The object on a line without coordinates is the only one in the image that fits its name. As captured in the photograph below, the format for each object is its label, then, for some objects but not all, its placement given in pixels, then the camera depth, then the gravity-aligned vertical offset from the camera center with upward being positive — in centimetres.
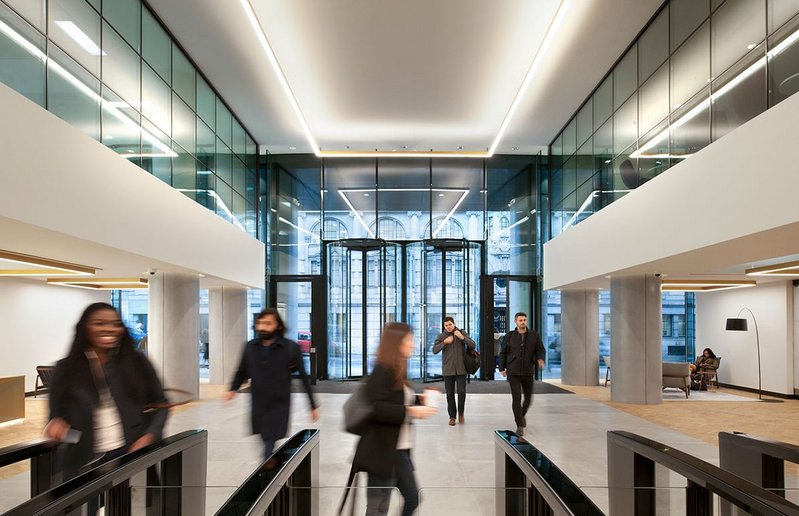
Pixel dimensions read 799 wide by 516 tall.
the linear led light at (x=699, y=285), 1506 +11
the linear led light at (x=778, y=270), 1189 +39
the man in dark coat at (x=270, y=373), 484 -68
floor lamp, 1498 -88
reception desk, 1014 -182
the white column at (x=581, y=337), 1664 -131
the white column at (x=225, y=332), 1648 -115
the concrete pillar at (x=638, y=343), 1266 -113
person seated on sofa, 1586 -200
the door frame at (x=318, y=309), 1748 -56
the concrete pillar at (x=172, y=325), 1216 -70
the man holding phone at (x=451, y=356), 925 -102
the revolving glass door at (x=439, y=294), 1688 -12
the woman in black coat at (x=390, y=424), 358 -81
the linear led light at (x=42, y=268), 927 +43
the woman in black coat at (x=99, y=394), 362 -64
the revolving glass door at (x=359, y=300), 1702 -29
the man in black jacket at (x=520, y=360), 870 -102
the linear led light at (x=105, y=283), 1568 +20
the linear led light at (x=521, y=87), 815 +361
